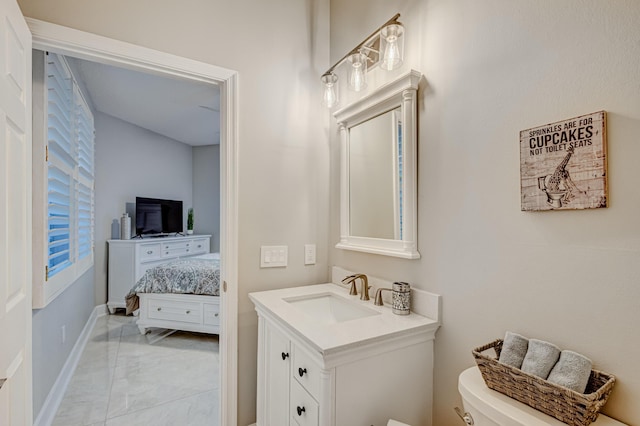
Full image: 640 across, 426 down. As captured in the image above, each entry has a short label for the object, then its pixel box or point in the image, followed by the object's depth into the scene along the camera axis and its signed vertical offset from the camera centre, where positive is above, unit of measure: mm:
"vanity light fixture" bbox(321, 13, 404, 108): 1397 +791
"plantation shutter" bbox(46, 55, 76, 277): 2102 +371
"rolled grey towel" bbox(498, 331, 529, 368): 924 -419
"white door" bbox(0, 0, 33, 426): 1034 -14
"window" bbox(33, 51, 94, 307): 1840 +269
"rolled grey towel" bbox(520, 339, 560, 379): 854 -411
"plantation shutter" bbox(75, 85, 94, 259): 2963 +400
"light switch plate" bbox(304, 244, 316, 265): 1998 -267
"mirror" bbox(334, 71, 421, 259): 1417 +226
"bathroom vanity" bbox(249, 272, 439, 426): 1091 -607
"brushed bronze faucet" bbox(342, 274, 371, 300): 1614 -387
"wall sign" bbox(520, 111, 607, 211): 840 +145
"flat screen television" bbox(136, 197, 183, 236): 4707 -47
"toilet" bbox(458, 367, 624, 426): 796 -541
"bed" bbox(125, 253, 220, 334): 3279 -930
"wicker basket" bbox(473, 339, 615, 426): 733 -466
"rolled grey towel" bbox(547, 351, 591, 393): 790 -418
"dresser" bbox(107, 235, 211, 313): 4176 -722
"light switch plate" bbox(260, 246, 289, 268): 1849 -262
